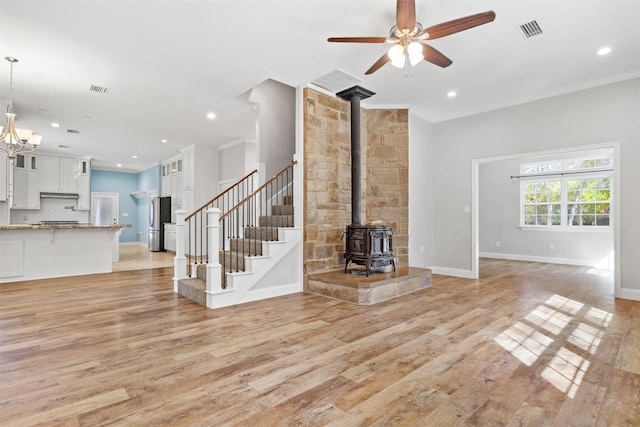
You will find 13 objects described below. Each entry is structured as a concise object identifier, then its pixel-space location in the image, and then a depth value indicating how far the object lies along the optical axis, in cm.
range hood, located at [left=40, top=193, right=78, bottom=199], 938
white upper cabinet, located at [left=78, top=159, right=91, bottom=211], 991
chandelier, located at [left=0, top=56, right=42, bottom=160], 415
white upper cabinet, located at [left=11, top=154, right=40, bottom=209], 866
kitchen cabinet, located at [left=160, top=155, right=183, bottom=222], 945
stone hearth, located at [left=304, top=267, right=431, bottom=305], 396
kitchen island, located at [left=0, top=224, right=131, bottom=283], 520
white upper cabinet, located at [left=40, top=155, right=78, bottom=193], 921
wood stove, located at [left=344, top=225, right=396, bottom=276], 442
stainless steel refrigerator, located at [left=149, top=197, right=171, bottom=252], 974
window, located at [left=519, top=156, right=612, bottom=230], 728
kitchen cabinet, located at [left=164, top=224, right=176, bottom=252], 945
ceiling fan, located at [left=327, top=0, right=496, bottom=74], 247
